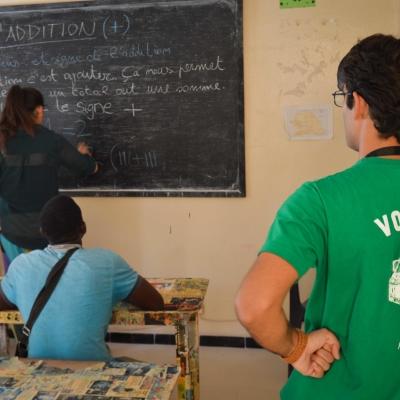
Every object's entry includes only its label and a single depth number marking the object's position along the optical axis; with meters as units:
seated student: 1.70
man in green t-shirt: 0.87
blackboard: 2.91
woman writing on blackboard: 2.52
